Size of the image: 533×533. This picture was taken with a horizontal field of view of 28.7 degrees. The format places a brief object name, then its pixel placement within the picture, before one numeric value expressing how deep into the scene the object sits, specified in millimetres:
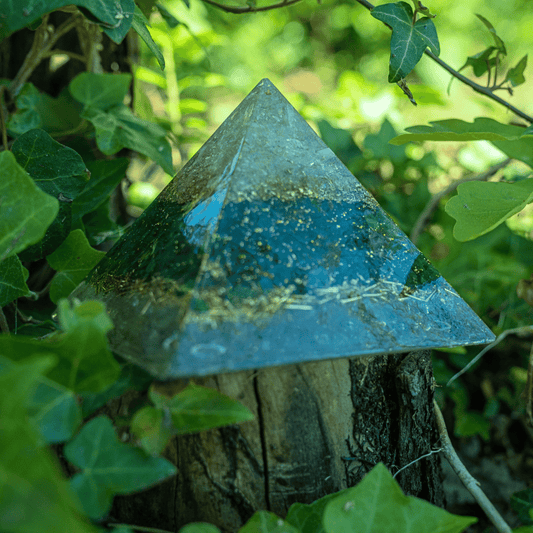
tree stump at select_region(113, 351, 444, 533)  388
